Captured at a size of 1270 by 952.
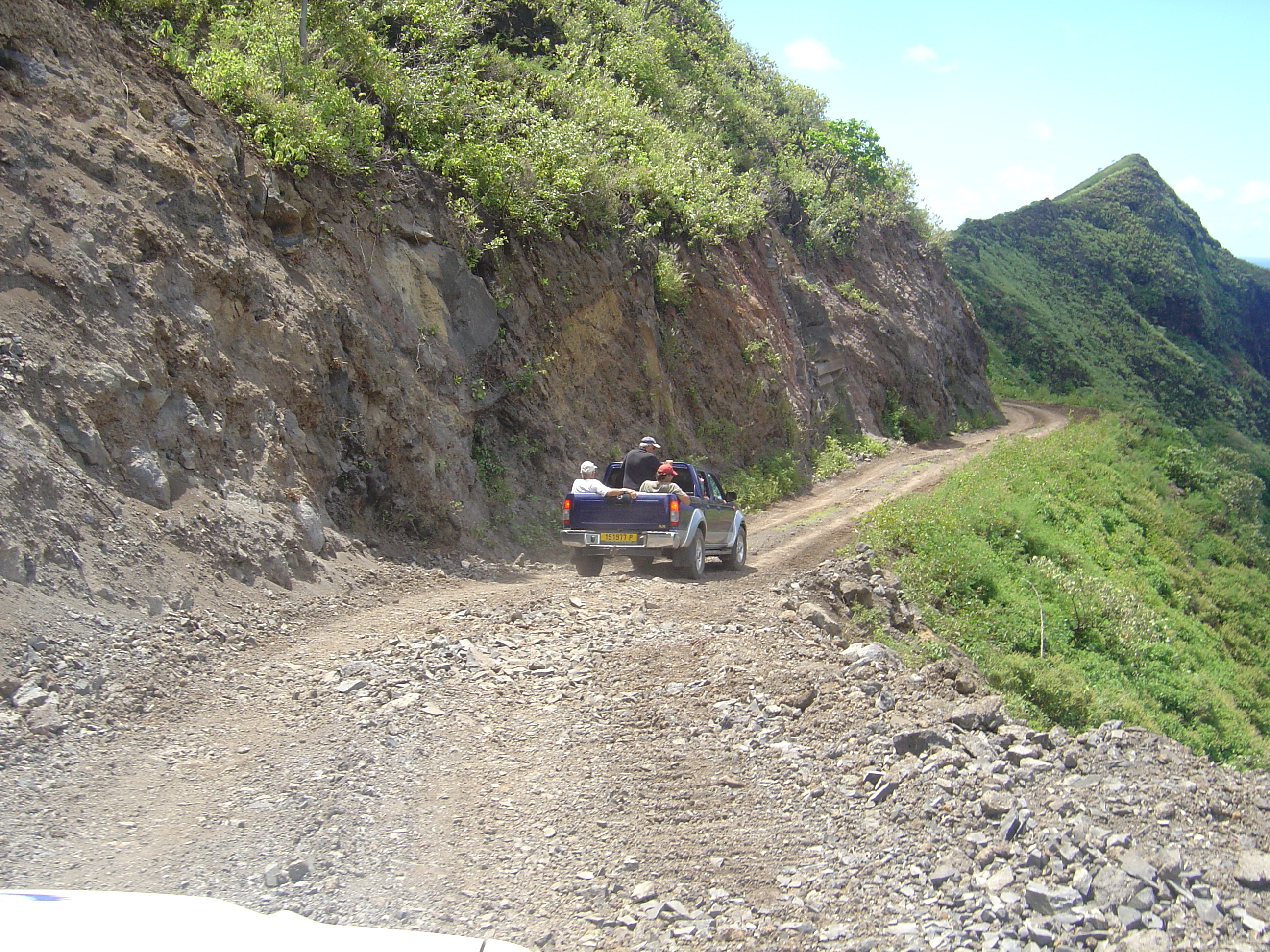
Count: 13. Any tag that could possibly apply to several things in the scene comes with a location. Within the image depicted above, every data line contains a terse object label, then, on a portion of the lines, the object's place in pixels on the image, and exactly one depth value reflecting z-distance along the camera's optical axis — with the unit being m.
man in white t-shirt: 11.33
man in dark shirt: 12.23
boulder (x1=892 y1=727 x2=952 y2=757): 6.24
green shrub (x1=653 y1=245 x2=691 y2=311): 20.27
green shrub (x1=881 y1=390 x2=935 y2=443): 30.81
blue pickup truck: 11.27
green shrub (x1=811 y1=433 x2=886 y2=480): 24.62
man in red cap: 11.46
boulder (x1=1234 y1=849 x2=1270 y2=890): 4.44
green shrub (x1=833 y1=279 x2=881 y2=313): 31.28
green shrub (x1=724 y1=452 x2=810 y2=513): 19.97
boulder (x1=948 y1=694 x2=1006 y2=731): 6.79
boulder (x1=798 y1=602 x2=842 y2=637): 9.54
